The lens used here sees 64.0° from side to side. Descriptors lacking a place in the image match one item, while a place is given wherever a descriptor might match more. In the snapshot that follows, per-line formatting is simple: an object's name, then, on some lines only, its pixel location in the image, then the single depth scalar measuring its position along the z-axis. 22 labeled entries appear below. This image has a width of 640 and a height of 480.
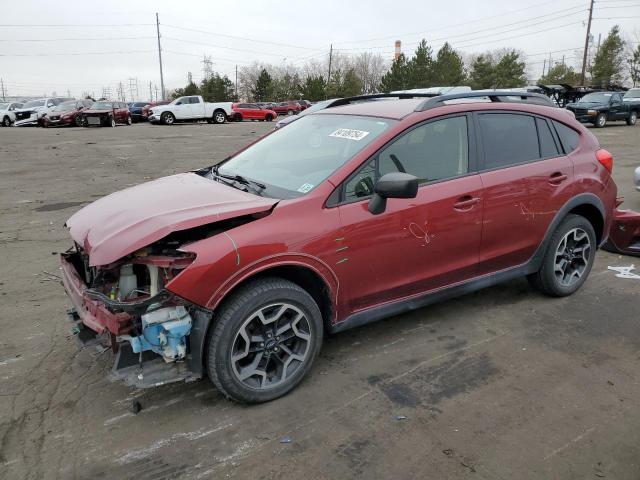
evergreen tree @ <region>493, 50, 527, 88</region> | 61.59
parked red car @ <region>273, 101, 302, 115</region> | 47.78
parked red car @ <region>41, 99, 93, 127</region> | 29.14
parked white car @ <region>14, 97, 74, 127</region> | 31.03
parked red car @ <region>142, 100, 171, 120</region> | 37.00
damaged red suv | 2.80
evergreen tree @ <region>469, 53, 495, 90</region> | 62.78
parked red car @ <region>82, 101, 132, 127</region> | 27.96
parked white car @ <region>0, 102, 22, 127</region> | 31.97
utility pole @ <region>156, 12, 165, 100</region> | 69.00
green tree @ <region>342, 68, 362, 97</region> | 68.25
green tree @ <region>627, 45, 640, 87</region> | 54.34
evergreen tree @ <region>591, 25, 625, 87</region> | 53.69
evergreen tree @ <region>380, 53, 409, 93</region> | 60.38
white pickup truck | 32.47
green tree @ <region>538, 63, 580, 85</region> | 63.62
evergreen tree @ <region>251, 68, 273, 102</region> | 68.62
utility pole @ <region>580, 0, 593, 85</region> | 48.42
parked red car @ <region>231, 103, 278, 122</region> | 36.75
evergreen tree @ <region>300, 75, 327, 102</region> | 68.44
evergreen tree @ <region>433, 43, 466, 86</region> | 60.38
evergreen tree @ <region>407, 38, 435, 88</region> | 59.94
